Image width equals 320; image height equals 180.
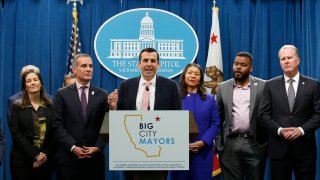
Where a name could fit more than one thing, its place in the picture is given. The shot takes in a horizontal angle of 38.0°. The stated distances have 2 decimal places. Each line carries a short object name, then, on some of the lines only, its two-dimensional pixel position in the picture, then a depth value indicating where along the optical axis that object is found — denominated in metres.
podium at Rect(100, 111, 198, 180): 3.00
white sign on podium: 2.96
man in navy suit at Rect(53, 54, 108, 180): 3.82
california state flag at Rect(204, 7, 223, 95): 5.90
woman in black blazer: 4.25
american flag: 6.05
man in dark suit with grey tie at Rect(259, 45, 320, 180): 3.98
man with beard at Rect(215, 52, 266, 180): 4.27
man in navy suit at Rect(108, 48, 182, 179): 3.52
